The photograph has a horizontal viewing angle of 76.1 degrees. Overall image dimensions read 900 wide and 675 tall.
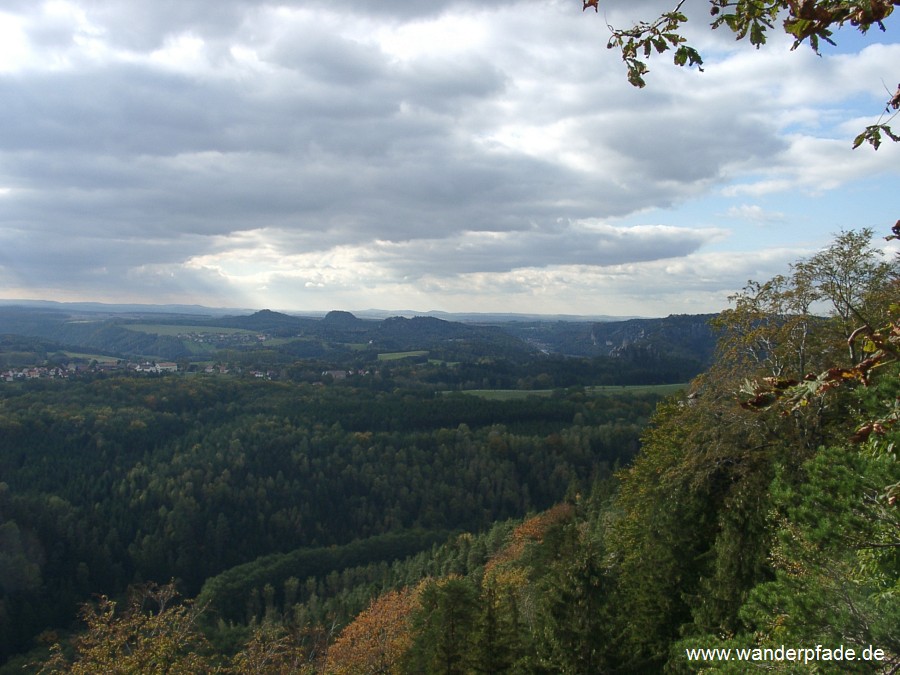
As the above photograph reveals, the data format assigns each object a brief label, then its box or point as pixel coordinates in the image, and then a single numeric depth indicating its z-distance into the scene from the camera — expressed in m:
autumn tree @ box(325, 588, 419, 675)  25.59
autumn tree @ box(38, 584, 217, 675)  14.57
